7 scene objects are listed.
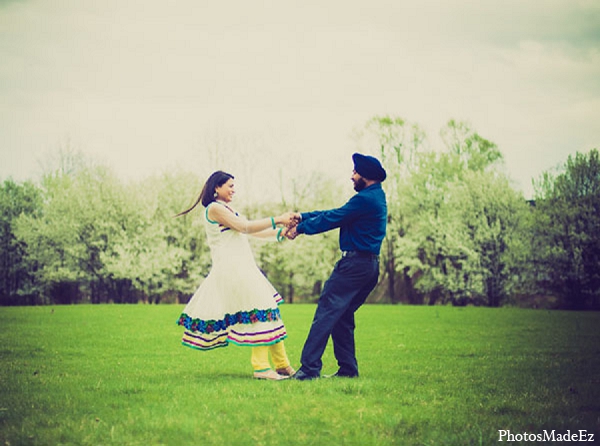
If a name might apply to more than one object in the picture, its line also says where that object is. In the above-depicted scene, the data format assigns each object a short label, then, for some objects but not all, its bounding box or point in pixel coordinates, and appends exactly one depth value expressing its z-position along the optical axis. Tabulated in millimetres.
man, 6875
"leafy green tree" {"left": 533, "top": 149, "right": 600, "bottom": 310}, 36375
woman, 6984
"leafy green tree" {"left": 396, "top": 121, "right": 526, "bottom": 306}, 41844
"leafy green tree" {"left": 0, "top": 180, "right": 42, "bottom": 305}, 49175
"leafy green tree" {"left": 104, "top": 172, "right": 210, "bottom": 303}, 44781
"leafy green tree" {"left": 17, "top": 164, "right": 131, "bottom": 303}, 45844
